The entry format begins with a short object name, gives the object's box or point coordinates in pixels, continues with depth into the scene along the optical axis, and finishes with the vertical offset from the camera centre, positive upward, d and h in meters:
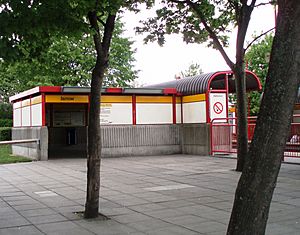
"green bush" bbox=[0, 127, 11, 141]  29.72 -0.24
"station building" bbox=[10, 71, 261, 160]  18.72 +0.69
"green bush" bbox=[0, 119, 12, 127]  33.64 +0.62
